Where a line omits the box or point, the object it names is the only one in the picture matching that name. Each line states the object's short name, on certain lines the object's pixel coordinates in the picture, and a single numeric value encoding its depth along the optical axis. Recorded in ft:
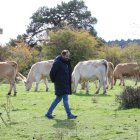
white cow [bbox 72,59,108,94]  82.74
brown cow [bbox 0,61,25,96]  79.15
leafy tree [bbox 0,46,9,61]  161.89
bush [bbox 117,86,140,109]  53.72
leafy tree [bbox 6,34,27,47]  275.63
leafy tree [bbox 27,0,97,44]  293.23
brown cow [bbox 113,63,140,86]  124.26
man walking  46.47
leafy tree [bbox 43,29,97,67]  201.41
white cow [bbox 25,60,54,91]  96.07
